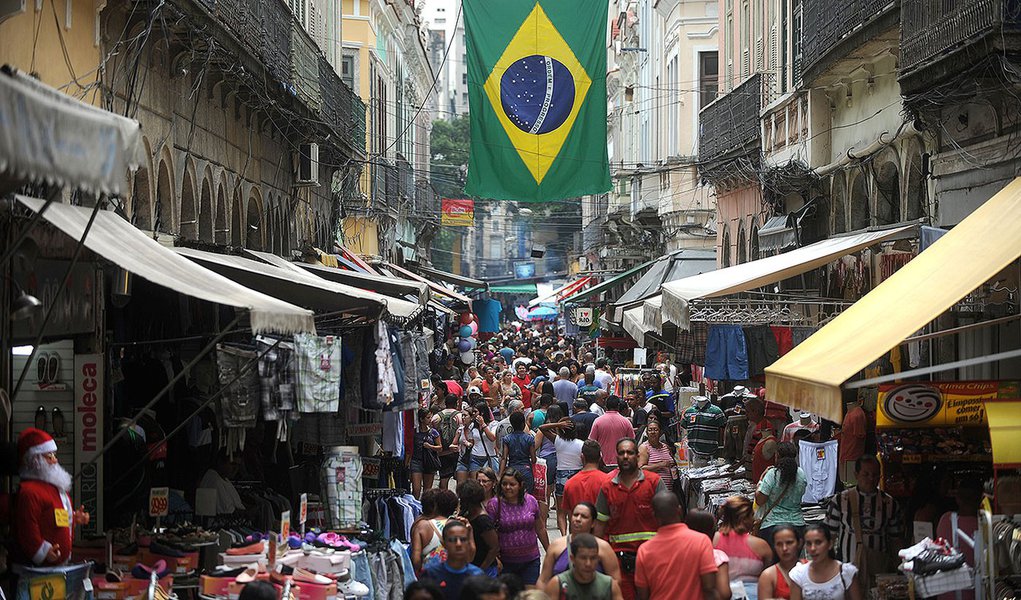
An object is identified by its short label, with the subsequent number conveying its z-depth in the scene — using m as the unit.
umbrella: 56.31
